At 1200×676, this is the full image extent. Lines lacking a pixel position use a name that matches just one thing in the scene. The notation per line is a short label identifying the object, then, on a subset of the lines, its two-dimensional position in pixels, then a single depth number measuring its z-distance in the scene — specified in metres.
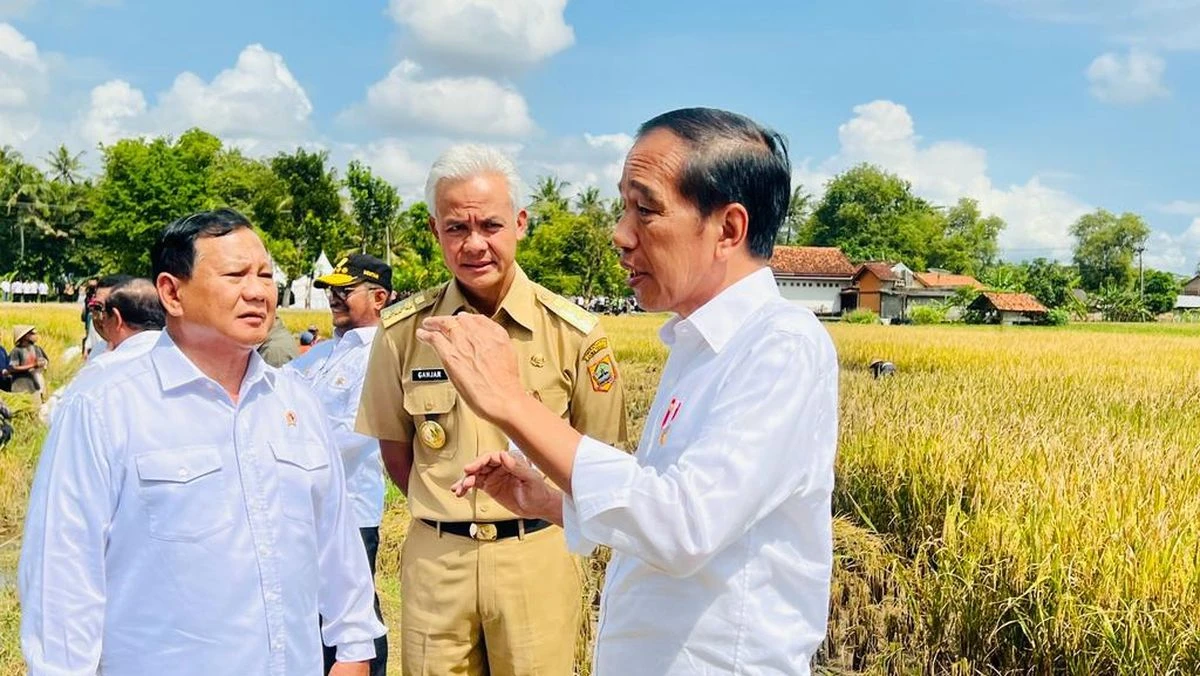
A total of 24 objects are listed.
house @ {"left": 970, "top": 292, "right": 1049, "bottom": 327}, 47.44
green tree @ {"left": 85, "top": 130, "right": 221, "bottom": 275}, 37.69
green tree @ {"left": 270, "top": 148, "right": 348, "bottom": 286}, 39.31
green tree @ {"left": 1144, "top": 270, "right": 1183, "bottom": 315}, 54.62
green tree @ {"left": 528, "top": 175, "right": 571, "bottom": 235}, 50.94
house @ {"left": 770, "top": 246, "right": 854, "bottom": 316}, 59.53
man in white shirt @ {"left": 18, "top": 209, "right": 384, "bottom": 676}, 1.59
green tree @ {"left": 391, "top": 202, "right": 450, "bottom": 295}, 40.54
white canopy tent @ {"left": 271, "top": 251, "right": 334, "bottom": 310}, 37.94
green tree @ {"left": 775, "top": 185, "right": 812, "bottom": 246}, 76.11
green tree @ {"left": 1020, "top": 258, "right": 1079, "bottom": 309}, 54.62
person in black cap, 3.33
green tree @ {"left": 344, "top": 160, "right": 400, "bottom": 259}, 41.72
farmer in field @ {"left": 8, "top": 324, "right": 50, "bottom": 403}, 10.02
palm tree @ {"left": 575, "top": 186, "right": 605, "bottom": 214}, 55.02
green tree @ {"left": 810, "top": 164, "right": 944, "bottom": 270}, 73.88
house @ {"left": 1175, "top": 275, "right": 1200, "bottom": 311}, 76.40
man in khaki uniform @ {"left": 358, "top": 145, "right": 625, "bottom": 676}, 2.26
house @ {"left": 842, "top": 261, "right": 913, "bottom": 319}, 56.56
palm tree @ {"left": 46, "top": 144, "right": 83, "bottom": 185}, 57.47
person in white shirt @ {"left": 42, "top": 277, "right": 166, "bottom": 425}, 3.52
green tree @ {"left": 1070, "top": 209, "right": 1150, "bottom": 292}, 69.62
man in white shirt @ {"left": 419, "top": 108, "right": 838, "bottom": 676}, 1.16
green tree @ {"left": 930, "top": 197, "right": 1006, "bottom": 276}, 81.50
